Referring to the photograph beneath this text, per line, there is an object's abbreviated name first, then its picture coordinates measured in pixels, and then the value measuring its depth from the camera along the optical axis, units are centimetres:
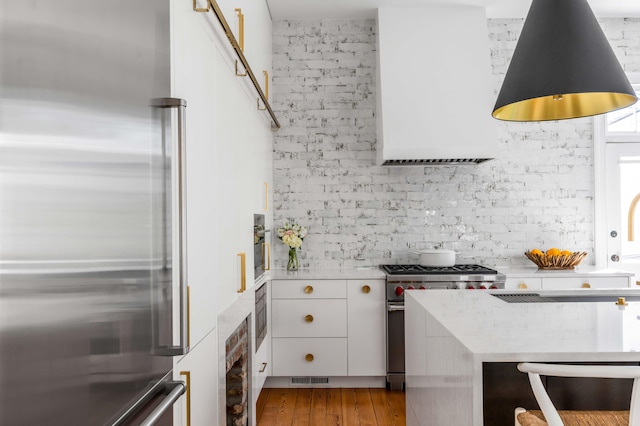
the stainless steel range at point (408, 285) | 350
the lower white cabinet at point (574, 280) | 354
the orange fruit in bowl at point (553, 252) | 383
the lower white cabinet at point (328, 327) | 357
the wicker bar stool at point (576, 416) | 114
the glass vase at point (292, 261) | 394
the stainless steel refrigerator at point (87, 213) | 62
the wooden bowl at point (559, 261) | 381
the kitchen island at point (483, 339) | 136
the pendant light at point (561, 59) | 170
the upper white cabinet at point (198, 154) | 144
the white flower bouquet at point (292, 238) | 388
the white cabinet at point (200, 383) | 140
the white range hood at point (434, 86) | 365
